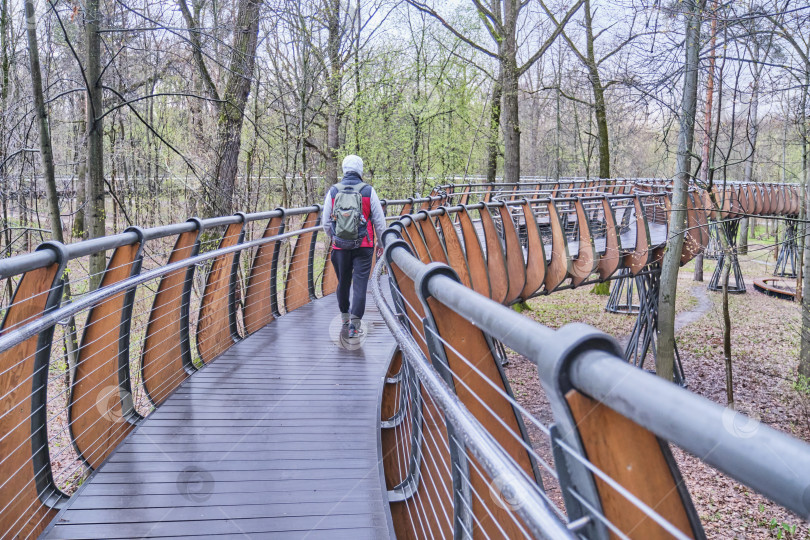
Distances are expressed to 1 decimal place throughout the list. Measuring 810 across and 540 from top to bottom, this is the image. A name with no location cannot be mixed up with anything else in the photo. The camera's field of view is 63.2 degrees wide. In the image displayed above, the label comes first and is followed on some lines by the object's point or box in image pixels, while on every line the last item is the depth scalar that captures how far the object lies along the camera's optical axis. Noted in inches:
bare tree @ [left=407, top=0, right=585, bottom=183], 778.8
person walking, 221.5
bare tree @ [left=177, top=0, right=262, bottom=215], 430.0
